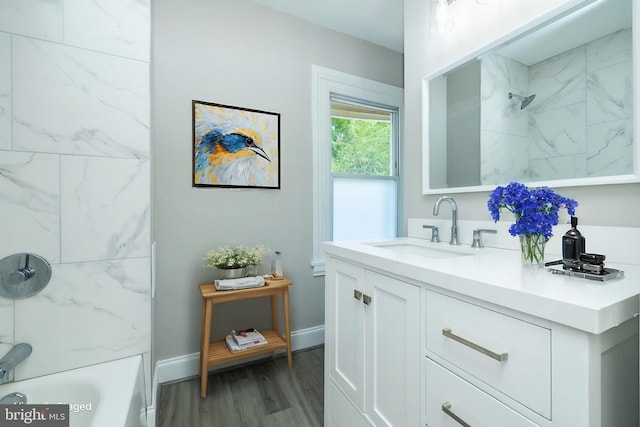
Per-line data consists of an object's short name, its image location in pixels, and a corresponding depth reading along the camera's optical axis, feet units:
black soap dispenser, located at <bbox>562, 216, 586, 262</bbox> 2.68
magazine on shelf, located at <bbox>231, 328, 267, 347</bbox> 6.19
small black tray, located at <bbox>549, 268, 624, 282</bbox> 2.27
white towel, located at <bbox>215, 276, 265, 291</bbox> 5.89
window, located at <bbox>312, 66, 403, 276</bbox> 7.79
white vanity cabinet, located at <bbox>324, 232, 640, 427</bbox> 1.81
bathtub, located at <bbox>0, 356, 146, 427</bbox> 3.33
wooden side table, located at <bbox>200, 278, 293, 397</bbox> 5.72
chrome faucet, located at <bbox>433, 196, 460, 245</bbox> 4.66
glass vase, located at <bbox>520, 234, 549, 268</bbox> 2.80
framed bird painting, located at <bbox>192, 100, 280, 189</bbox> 6.42
